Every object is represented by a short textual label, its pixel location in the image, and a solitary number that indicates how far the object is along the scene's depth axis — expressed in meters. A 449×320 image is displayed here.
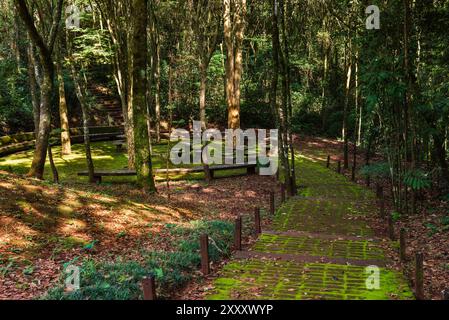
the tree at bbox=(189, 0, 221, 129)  17.92
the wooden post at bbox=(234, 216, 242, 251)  8.62
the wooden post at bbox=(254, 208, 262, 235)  9.82
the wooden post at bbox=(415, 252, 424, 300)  5.90
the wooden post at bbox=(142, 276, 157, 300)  5.34
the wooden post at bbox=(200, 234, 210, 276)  7.21
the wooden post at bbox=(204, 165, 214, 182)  18.06
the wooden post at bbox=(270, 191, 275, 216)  11.85
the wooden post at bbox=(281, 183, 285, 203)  13.51
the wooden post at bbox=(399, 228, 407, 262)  7.68
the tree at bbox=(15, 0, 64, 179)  12.66
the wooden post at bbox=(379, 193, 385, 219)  11.41
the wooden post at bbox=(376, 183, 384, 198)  12.68
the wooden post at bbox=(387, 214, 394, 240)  9.29
